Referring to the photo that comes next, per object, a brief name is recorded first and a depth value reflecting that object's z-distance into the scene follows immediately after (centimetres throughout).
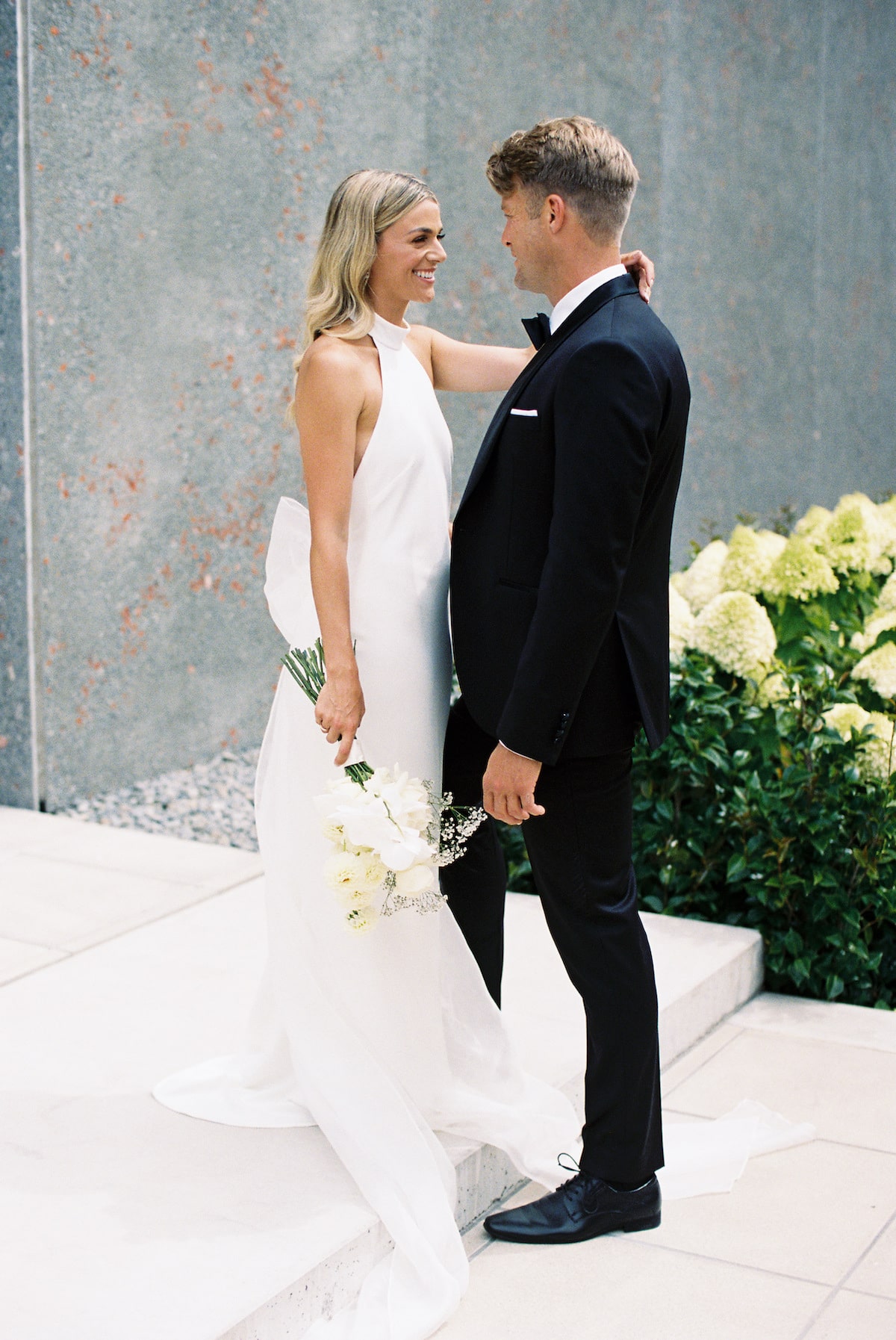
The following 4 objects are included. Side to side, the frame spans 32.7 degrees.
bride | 254
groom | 235
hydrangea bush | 393
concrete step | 221
